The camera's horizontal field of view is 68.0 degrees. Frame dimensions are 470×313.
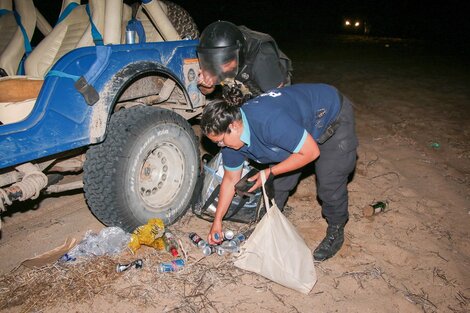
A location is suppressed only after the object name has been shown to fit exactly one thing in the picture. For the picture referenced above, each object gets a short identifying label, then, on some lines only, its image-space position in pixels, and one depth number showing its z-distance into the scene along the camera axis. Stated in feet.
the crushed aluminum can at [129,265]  8.53
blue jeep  7.36
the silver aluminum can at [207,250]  9.33
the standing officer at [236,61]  9.84
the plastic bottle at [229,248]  9.56
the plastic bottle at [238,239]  9.77
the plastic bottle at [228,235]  9.74
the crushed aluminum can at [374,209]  11.48
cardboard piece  8.63
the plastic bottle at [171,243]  9.30
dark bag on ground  10.21
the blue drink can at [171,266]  8.66
